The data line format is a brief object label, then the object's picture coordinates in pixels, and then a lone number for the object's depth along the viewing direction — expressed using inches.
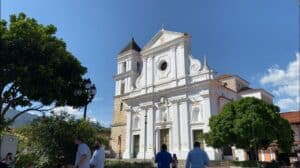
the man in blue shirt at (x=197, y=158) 273.6
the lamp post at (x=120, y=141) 1469.0
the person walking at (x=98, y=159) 269.0
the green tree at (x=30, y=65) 510.3
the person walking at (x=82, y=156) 255.4
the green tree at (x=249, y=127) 784.3
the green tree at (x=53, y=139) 476.1
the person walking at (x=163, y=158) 316.8
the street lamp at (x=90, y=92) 488.9
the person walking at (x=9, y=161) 404.9
